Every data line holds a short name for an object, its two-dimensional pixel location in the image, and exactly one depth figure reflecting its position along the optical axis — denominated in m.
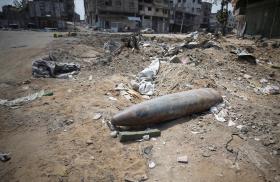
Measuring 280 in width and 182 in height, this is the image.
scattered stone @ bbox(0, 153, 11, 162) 3.02
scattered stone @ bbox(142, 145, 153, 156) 3.12
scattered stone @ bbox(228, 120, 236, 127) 3.76
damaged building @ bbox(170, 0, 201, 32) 43.16
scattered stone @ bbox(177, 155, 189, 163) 2.91
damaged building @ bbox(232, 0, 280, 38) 13.47
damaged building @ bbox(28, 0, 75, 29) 35.06
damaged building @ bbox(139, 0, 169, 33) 37.50
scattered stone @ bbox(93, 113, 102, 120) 3.96
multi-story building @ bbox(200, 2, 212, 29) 50.72
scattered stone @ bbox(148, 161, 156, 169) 2.87
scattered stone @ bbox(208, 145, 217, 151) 3.14
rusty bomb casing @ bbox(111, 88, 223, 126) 3.53
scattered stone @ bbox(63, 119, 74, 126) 3.89
